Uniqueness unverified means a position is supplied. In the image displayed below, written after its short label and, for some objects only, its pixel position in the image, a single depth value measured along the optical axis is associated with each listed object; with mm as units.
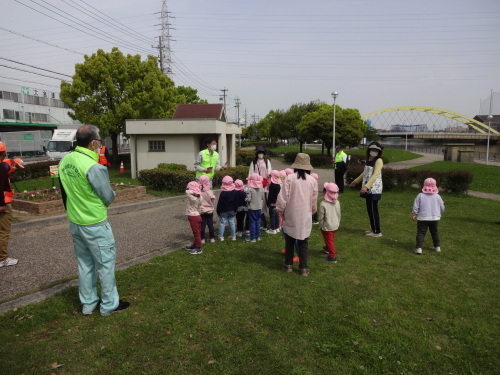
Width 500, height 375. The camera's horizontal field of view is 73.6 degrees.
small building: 17500
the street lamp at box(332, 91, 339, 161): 25734
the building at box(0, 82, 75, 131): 48531
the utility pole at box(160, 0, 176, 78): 35428
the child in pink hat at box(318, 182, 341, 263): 5895
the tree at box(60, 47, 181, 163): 21609
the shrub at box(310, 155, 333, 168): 28161
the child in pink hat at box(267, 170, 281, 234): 7840
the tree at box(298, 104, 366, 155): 30344
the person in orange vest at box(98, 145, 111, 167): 9769
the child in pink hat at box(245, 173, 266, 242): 7123
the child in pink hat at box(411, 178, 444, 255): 6391
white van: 26141
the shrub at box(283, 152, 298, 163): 31402
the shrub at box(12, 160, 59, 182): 16597
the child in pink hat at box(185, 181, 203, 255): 6301
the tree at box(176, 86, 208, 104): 40531
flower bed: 9500
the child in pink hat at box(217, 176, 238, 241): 7051
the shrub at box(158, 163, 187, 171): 16484
